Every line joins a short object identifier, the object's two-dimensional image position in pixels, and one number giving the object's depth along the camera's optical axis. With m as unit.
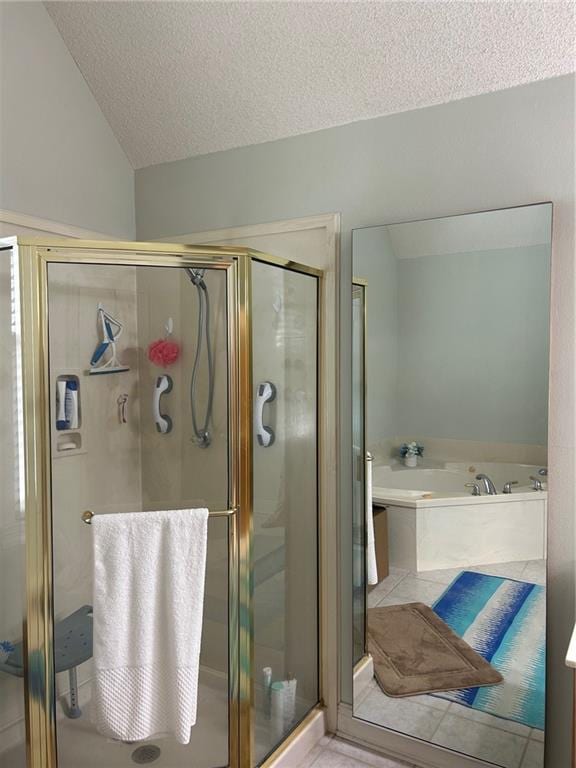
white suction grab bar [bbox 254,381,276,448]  1.96
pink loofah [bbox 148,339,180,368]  1.79
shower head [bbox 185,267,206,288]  1.78
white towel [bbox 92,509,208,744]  1.71
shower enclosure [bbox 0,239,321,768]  1.71
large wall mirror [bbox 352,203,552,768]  1.89
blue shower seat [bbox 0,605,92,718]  1.75
